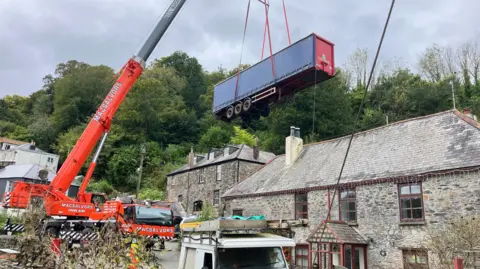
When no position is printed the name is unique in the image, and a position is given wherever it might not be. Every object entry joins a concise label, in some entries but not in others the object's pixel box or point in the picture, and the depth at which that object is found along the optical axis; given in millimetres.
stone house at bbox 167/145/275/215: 29078
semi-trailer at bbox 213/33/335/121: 12703
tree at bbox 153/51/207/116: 60281
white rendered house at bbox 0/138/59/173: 45250
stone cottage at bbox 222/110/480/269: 14281
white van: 5930
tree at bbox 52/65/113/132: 51812
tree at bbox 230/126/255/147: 43625
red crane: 14359
